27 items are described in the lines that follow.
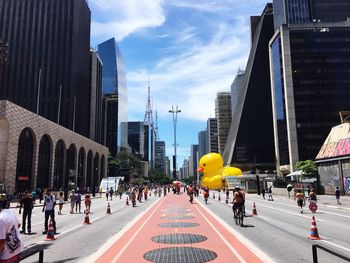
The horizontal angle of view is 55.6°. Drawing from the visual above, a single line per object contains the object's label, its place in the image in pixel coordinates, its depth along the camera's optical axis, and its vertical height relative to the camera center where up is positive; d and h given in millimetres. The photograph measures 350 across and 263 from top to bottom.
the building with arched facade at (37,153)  40969 +5194
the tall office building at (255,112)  137375 +29112
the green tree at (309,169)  65525 +2634
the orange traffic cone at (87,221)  18064 -1923
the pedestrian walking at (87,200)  23334 -1018
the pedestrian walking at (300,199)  24391 -1227
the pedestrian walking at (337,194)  32688 -1202
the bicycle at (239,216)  16620 -1632
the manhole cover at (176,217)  20859 -2056
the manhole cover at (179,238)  11984 -2044
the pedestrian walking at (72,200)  26075 -1134
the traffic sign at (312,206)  21391 -1527
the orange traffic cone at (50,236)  12830 -1919
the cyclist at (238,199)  16578 -813
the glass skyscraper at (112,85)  185625 +56472
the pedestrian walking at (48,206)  15039 -902
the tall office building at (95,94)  137500 +38799
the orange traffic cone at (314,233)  12570 -1923
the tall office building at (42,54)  103938 +41754
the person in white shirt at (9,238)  4410 -699
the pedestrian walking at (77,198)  26861 -1015
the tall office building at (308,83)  101125 +30785
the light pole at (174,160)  94625 +6717
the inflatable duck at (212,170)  68062 +2766
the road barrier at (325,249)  4811 -1092
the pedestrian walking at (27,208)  14828 -970
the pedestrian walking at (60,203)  24462 -1260
